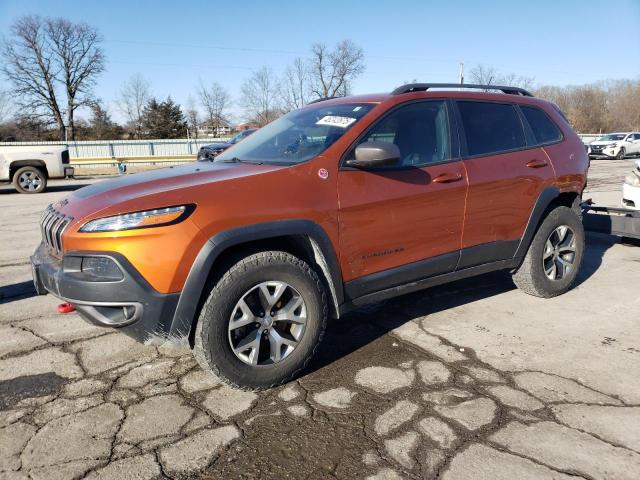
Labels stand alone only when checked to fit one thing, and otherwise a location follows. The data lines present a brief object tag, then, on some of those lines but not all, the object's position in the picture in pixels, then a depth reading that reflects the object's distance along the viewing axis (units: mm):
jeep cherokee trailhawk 2641
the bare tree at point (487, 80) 53000
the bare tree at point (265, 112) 49562
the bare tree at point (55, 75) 49625
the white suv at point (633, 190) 6112
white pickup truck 13344
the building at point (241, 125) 51766
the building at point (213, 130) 60950
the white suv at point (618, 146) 26578
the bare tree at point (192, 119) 59531
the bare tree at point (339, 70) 51719
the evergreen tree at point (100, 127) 51969
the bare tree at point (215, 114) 60281
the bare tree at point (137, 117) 57031
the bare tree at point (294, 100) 49188
